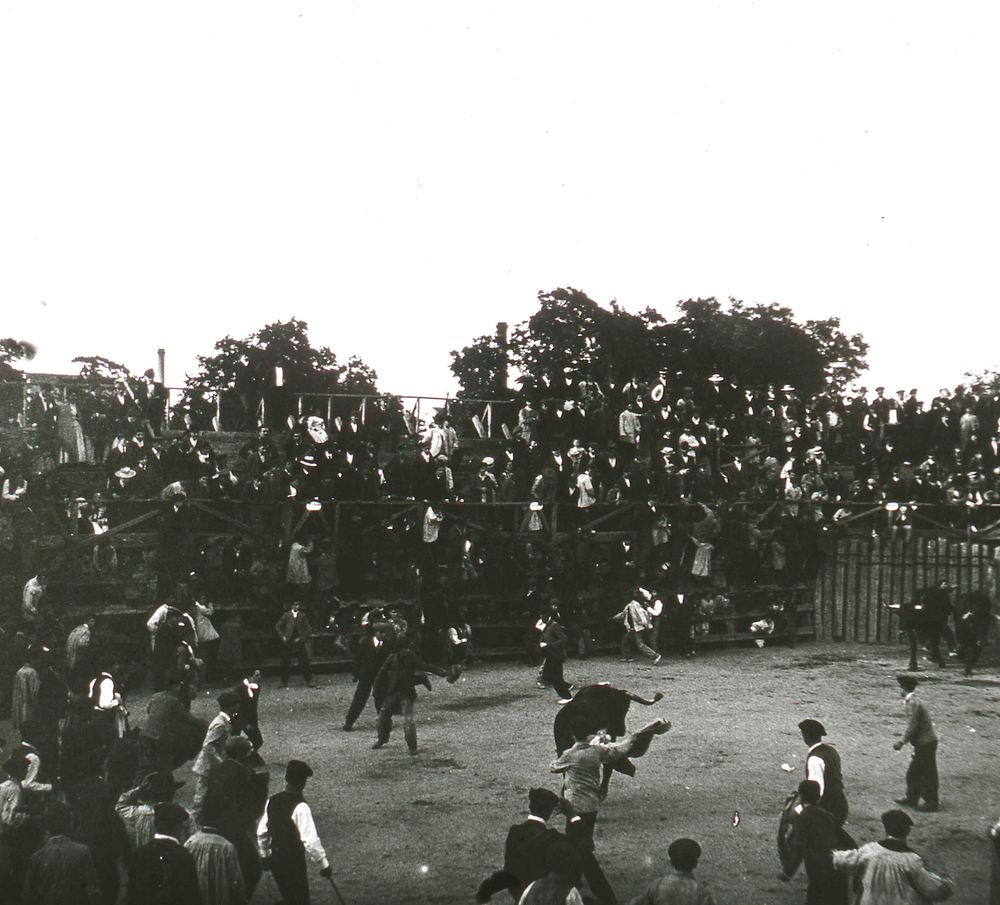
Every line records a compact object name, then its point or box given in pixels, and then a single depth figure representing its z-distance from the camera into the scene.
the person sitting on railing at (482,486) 25.39
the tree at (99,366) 31.17
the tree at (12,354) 21.23
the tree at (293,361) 46.88
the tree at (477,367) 44.75
